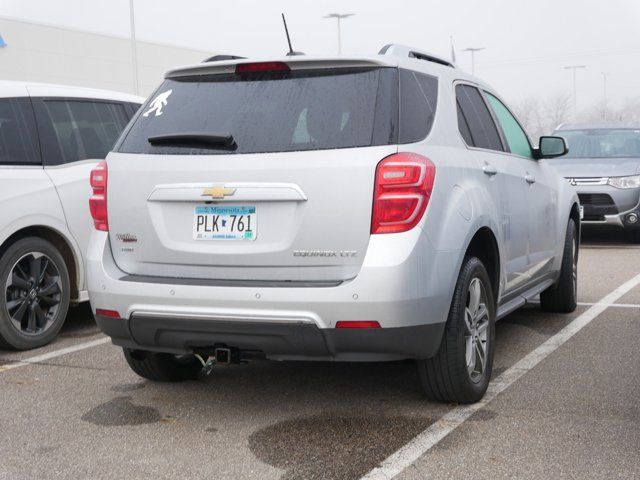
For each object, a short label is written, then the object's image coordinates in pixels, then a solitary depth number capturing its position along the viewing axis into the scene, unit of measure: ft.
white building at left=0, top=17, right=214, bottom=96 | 140.67
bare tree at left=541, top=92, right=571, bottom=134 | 338.13
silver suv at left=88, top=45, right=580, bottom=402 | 13.66
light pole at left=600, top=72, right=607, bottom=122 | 299.91
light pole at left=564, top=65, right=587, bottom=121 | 287.69
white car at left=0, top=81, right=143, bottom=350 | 20.68
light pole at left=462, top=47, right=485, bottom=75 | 232.94
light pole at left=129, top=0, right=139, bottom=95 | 125.39
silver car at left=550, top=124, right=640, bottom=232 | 41.55
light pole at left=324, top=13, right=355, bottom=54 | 172.96
